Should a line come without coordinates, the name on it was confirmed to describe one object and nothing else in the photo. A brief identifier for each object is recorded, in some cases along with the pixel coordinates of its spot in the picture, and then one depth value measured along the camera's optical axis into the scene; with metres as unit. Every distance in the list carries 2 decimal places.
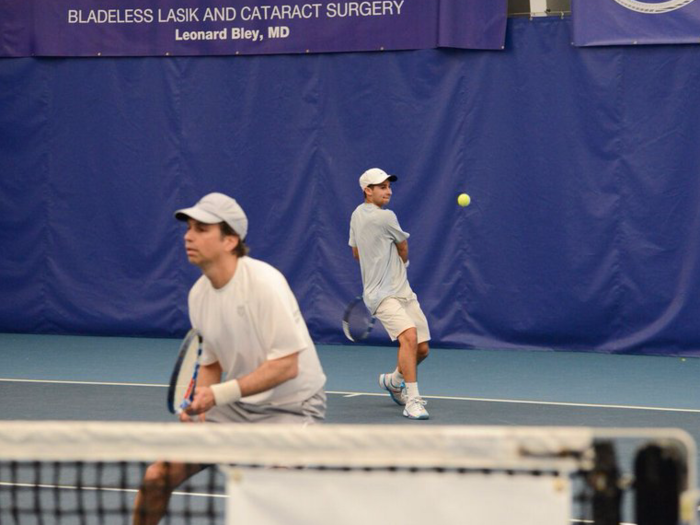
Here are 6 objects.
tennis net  5.07
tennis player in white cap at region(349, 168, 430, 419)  17.30
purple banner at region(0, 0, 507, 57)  24.11
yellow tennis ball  23.31
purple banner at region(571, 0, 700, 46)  22.69
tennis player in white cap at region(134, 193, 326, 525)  8.70
